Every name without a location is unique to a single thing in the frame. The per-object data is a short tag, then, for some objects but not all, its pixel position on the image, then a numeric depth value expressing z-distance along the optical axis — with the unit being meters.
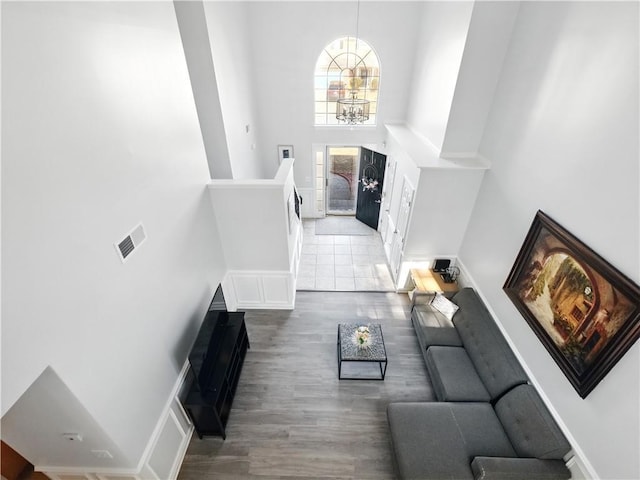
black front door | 7.34
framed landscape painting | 2.27
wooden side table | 5.00
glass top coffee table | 4.06
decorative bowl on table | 4.20
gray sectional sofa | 2.79
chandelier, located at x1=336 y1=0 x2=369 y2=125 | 5.09
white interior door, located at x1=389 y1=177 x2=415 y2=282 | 5.15
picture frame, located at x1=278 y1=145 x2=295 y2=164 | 7.54
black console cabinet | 3.29
